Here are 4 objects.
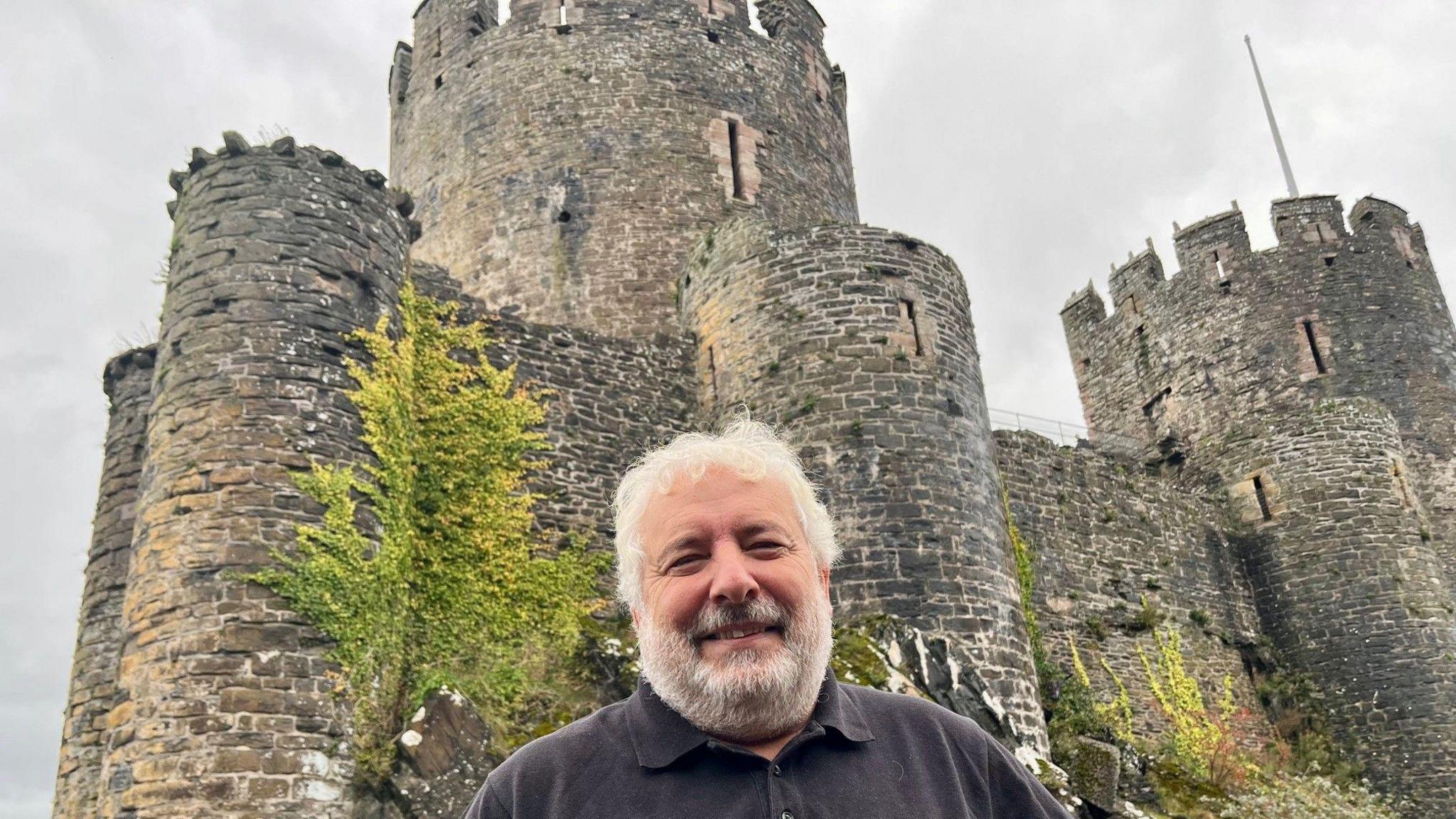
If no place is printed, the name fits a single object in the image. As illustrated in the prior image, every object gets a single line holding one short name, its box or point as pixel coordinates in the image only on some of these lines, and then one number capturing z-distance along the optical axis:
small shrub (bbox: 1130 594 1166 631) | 15.95
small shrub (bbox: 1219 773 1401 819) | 13.15
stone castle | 8.49
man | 2.45
